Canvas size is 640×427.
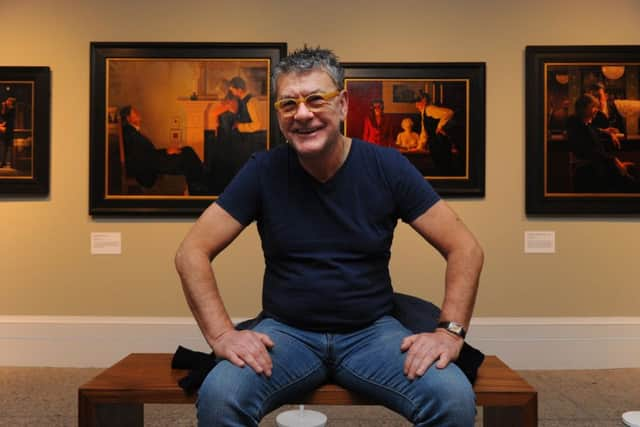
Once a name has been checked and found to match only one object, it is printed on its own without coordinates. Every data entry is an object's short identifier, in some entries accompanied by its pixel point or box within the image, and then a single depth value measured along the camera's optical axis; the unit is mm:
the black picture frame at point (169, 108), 3547
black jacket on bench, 1659
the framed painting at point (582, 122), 3549
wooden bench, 1639
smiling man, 1592
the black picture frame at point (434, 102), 3549
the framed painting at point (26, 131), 3566
